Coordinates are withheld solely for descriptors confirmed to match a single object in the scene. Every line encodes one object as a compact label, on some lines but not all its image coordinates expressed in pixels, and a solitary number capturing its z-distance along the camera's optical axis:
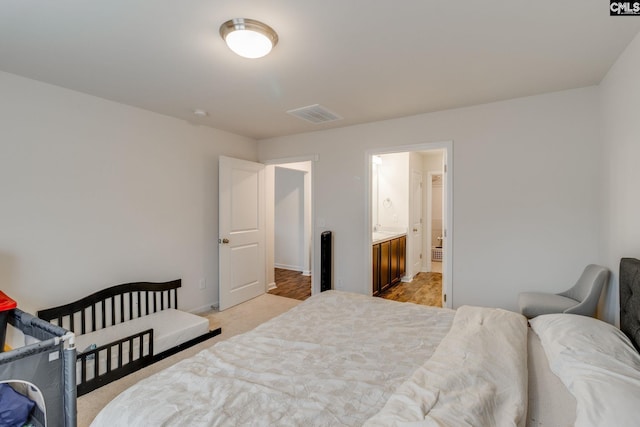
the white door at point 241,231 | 3.96
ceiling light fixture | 1.71
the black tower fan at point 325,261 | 4.03
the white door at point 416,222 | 5.63
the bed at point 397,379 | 1.05
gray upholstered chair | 2.28
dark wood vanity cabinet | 4.29
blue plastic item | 1.50
